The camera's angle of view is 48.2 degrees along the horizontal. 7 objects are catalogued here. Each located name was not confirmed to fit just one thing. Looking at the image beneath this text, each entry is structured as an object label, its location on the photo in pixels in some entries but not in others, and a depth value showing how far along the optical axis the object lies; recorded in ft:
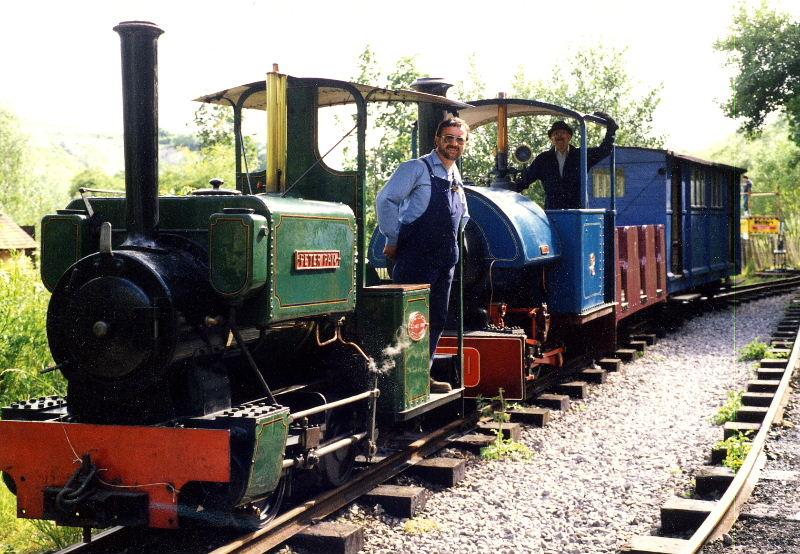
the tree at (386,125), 60.80
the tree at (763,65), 78.12
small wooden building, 120.16
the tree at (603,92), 89.04
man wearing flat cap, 29.14
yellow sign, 92.48
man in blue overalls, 18.58
